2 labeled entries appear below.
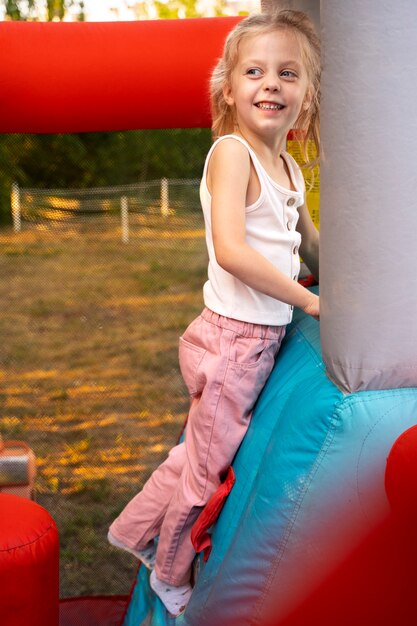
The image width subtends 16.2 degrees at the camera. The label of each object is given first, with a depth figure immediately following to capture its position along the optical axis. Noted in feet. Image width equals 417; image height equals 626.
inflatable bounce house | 6.46
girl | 7.65
